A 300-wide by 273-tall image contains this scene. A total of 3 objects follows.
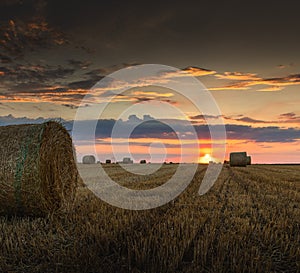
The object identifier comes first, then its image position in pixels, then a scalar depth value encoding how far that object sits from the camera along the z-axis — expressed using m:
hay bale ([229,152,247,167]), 32.78
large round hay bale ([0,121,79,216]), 6.73
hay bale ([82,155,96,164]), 39.97
